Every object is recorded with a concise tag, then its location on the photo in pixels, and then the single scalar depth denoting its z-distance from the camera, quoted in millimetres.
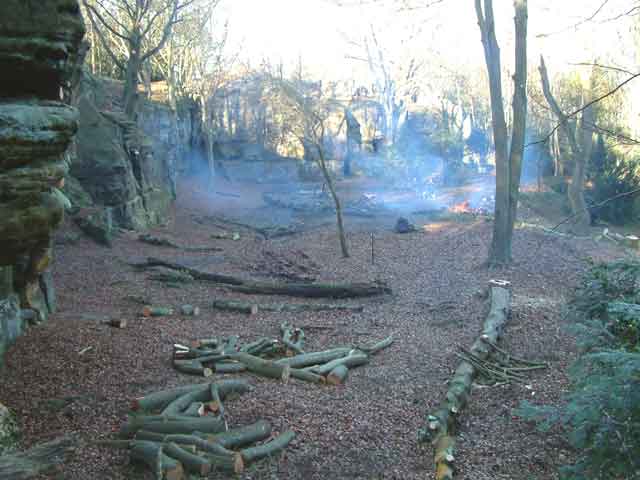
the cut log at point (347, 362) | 7289
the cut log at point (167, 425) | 5156
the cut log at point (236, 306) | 10430
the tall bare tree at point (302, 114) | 15758
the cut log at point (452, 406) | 5219
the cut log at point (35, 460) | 4012
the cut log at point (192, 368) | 6906
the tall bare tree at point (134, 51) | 18016
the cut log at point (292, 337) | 8142
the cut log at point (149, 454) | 4574
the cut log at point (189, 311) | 10008
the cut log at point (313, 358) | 7441
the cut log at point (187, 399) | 5588
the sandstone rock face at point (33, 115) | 4172
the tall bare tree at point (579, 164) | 19750
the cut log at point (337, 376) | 7043
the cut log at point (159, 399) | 5730
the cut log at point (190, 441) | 4891
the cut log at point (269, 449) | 4953
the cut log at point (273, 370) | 6962
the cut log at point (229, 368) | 7047
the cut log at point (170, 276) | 12133
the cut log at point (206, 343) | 7965
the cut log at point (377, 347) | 8312
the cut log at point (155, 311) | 9562
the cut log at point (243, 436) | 5096
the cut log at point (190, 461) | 4652
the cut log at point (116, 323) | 8438
